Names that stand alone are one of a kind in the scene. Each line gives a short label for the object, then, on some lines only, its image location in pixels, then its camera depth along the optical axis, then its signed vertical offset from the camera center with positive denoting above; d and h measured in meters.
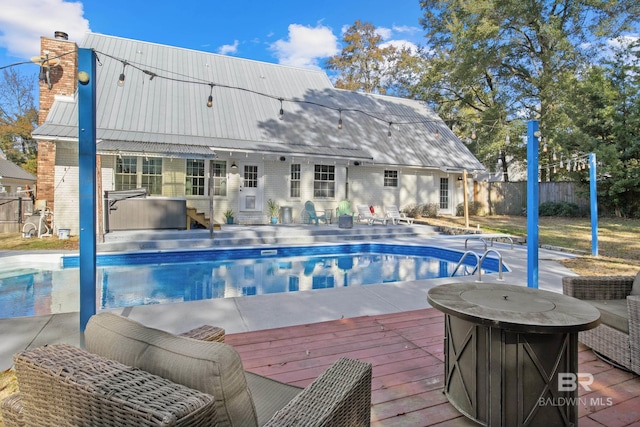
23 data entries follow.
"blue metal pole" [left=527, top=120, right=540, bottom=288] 4.75 +0.04
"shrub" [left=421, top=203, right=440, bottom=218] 16.44 -0.23
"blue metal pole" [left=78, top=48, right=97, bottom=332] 2.93 +0.35
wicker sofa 1.07 -0.56
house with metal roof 10.97 +2.38
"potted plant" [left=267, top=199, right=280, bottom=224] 13.29 -0.11
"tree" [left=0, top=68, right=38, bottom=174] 27.00 +7.62
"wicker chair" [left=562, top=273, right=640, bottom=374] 2.64 -0.84
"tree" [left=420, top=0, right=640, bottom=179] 18.88 +8.47
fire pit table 1.96 -0.86
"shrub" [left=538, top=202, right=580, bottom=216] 17.86 -0.16
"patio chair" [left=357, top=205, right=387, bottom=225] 13.73 -0.39
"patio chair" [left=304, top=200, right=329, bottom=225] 13.69 -0.30
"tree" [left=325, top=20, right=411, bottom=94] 27.75 +11.20
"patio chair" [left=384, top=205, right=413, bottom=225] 13.85 -0.38
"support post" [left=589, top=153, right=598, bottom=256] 8.42 +0.04
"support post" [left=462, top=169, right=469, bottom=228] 12.87 -0.13
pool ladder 5.38 -0.99
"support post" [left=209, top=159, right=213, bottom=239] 9.77 +0.18
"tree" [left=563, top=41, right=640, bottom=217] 15.83 +3.56
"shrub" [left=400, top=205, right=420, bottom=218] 15.97 -0.22
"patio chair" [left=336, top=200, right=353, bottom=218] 13.90 -0.07
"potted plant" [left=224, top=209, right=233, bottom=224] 12.86 -0.35
